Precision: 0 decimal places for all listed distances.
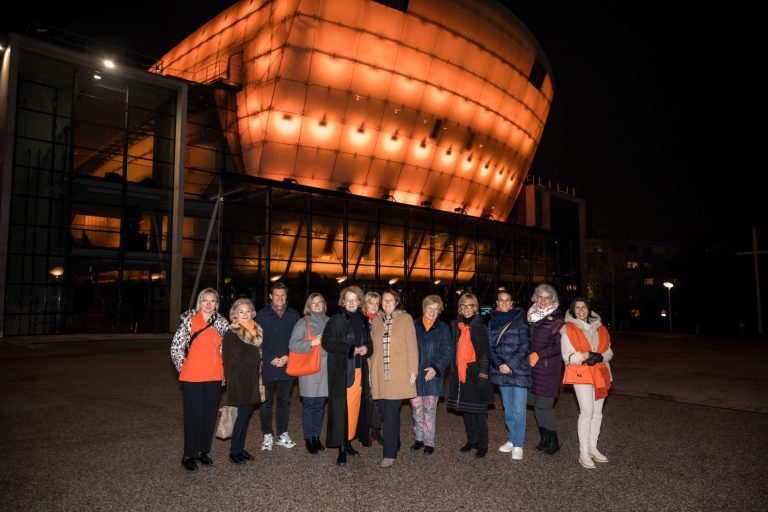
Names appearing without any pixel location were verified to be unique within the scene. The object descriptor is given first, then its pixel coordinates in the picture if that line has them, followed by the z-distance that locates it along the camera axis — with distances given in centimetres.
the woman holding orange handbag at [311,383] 606
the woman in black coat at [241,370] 559
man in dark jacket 622
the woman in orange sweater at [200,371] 535
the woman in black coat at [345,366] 564
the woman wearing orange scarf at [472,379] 601
